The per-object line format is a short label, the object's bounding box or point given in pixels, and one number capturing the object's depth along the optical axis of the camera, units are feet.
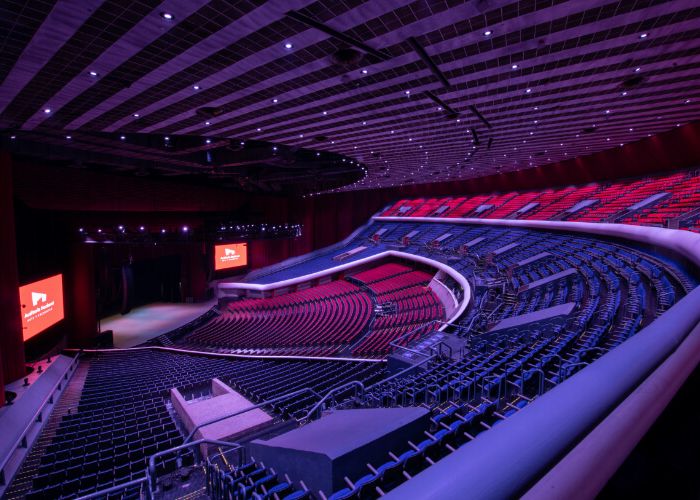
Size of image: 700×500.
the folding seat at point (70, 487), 18.78
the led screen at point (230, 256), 86.86
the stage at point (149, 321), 66.39
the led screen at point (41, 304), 42.11
